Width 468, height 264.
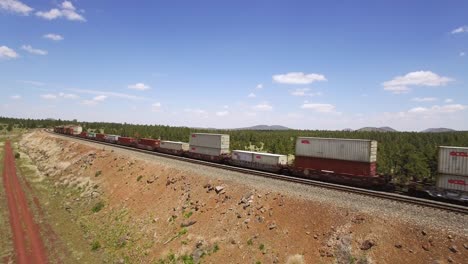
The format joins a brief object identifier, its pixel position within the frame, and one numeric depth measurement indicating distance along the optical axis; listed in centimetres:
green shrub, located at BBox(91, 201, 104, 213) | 3284
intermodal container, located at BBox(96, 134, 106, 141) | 7576
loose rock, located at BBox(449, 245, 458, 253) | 1498
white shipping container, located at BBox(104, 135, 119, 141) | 6979
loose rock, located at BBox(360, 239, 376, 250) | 1647
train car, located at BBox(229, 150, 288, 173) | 3550
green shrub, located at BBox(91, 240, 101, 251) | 2558
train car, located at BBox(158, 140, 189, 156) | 4978
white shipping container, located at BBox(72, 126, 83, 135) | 10088
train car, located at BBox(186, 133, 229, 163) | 4284
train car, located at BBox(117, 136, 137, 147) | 6298
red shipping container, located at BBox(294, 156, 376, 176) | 2825
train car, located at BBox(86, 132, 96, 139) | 8362
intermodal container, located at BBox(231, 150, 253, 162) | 3919
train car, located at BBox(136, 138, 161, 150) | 5682
